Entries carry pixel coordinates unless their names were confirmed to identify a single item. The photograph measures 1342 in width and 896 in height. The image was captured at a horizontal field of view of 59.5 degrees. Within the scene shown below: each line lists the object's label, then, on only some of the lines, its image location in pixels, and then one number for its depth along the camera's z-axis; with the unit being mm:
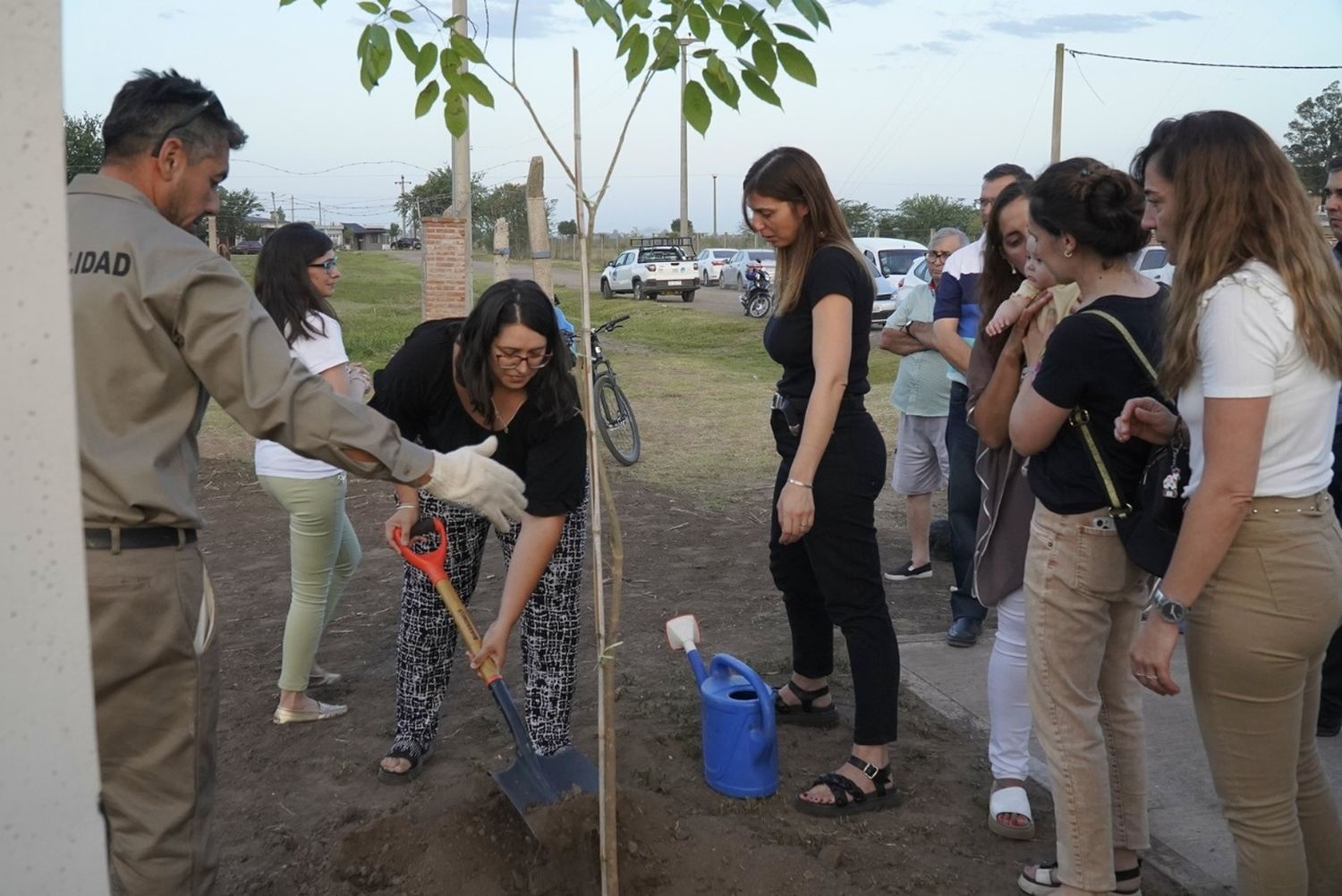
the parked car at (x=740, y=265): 28812
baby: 2799
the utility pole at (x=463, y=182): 16031
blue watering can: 3332
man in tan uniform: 2111
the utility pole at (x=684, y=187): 37844
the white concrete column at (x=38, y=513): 1147
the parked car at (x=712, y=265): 36781
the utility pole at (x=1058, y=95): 27748
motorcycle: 24703
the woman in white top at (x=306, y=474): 3891
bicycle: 9367
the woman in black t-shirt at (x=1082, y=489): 2537
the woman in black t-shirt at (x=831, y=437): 3217
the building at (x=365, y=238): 90875
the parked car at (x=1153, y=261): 16662
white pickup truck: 30047
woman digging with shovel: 3109
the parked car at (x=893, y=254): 22234
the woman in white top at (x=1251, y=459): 2068
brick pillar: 15945
